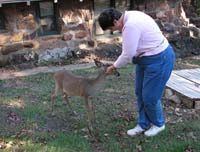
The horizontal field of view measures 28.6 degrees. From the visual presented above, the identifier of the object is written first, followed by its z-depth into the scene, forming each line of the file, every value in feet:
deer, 16.48
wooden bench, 20.44
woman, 14.12
